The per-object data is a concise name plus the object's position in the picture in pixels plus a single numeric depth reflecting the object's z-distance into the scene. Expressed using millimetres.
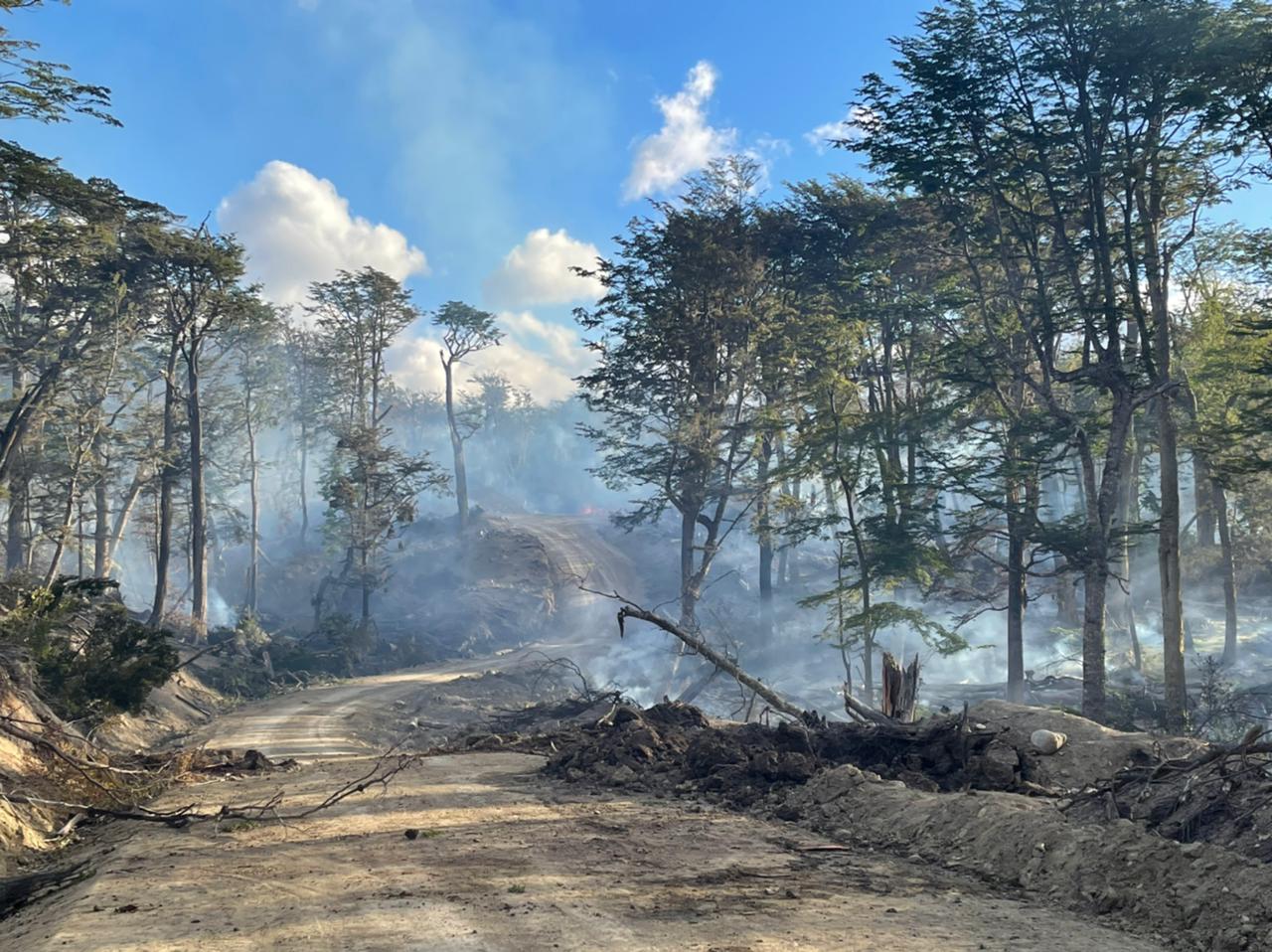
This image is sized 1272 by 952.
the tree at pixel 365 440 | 39188
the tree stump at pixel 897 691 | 13766
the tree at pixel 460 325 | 54281
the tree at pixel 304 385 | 58719
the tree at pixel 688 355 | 28234
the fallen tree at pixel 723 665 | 12961
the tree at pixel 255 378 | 47684
